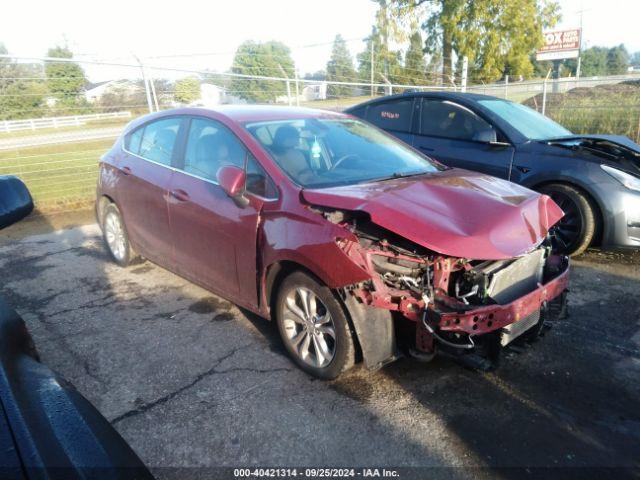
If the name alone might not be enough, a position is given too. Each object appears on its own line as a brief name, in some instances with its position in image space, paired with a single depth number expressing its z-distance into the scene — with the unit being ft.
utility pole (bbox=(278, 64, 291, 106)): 38.59
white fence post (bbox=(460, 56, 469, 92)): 62.31
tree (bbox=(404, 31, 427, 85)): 66.28
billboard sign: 103.40
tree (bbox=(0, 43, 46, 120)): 28.53
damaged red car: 8.76
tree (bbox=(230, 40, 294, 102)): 41.11
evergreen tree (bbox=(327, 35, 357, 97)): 58.59
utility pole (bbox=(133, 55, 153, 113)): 30.35
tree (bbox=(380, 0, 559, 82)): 60.39
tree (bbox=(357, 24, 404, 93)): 66.80
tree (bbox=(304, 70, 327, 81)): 92.84
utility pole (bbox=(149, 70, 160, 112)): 31.12
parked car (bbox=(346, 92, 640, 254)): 16.08
